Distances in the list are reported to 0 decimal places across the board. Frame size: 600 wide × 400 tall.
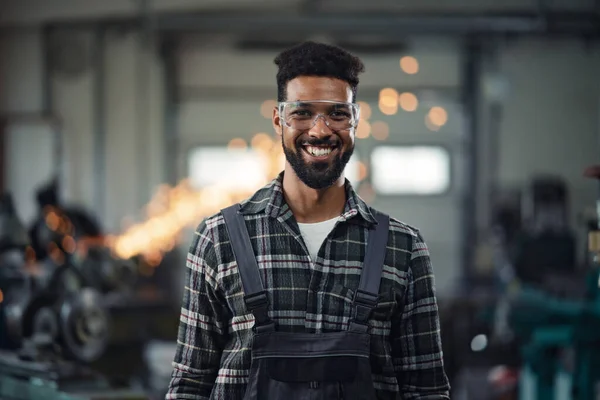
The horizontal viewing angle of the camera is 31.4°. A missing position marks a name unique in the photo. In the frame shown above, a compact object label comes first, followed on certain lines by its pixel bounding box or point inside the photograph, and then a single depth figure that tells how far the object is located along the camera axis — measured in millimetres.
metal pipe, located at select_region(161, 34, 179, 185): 12211
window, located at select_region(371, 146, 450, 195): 12344
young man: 1659
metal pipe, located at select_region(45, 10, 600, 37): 10703
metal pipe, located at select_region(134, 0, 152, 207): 12016
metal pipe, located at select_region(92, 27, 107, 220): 11852
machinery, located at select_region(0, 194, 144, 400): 3883
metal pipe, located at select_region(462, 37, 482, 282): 12297
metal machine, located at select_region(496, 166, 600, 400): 4484
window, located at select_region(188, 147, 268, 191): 11859
